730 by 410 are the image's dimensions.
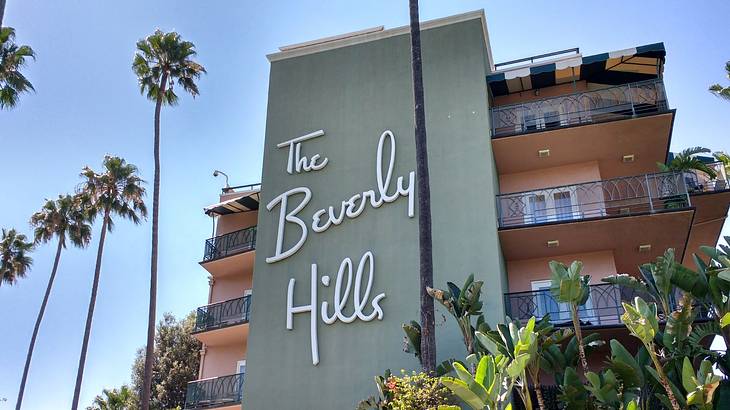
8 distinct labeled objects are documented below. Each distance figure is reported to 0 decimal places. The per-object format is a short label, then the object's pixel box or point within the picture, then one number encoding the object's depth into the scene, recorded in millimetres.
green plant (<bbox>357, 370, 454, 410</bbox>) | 14328
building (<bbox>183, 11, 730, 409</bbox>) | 19328
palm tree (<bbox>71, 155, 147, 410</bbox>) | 32938
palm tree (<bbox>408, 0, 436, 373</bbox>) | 15789
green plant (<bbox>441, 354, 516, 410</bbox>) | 12547
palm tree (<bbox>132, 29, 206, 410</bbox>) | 28422
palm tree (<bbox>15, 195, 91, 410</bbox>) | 37031
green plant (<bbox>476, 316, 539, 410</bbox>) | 13438
